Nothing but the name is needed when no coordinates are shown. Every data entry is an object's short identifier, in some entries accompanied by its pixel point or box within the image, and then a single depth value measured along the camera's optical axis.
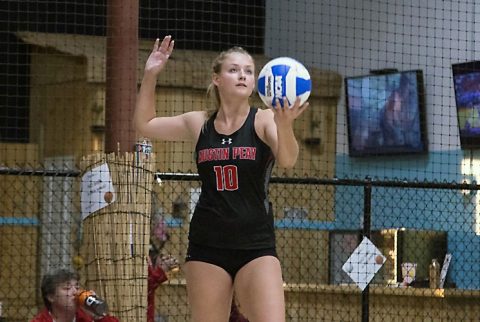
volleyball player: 9.84
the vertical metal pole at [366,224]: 15.54
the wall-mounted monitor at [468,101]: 20.83
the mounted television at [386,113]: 22.31
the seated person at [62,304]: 13.37
